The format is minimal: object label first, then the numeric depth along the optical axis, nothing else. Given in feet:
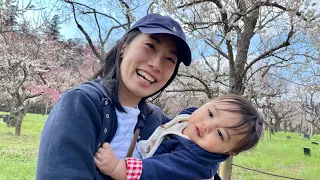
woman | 2.88
